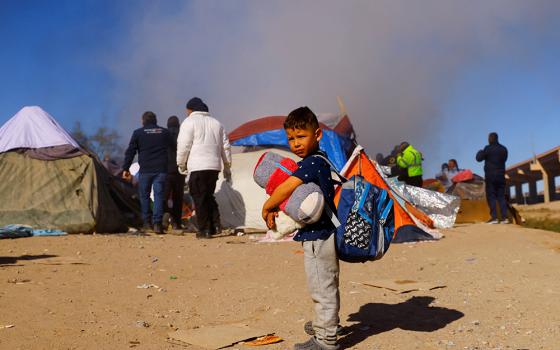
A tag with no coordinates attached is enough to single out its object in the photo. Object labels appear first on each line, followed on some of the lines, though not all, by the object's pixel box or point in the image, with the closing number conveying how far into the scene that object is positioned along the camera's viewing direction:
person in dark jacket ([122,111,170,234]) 9.62
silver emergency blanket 10.53
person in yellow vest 11.76
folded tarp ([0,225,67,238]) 8.02
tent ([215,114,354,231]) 11.03
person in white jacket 8.86
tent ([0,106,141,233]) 8.95
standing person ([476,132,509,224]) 12.18
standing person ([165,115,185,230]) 10.31
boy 3.48
